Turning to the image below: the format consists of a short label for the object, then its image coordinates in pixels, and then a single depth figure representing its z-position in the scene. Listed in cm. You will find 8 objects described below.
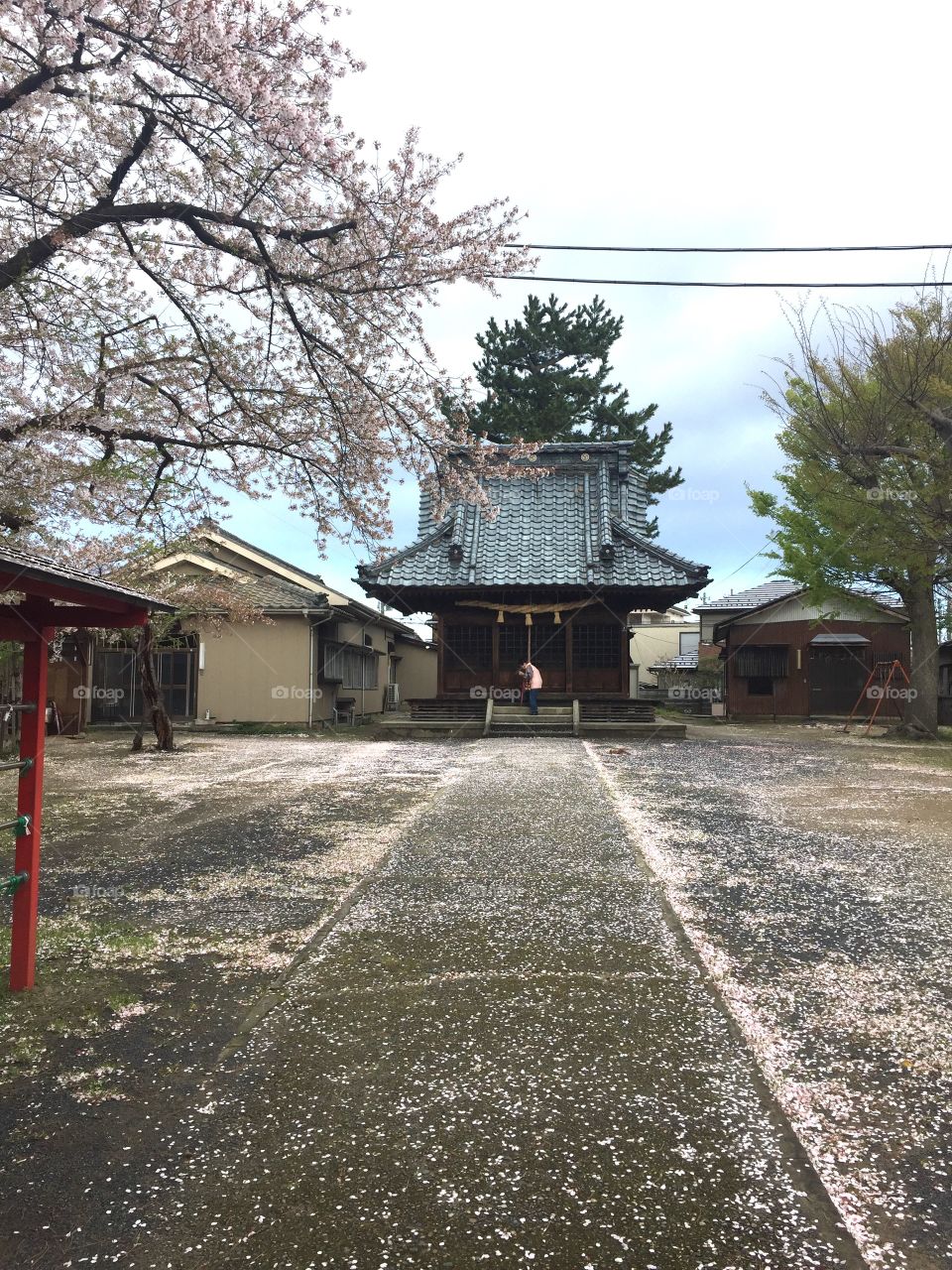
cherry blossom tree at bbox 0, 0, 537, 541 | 558
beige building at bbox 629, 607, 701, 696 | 3584
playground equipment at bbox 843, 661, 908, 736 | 2171
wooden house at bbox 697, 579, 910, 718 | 2272
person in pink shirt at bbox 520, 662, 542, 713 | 1572
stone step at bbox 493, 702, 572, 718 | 1566
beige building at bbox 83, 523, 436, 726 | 1758
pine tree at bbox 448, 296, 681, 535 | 2784
